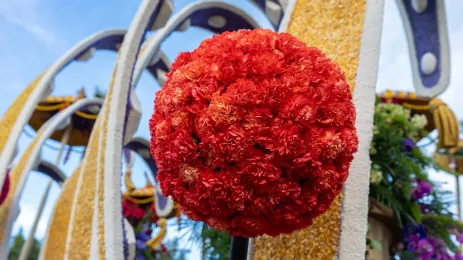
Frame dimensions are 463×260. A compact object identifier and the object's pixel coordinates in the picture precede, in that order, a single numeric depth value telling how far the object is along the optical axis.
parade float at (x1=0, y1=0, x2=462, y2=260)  1.25
